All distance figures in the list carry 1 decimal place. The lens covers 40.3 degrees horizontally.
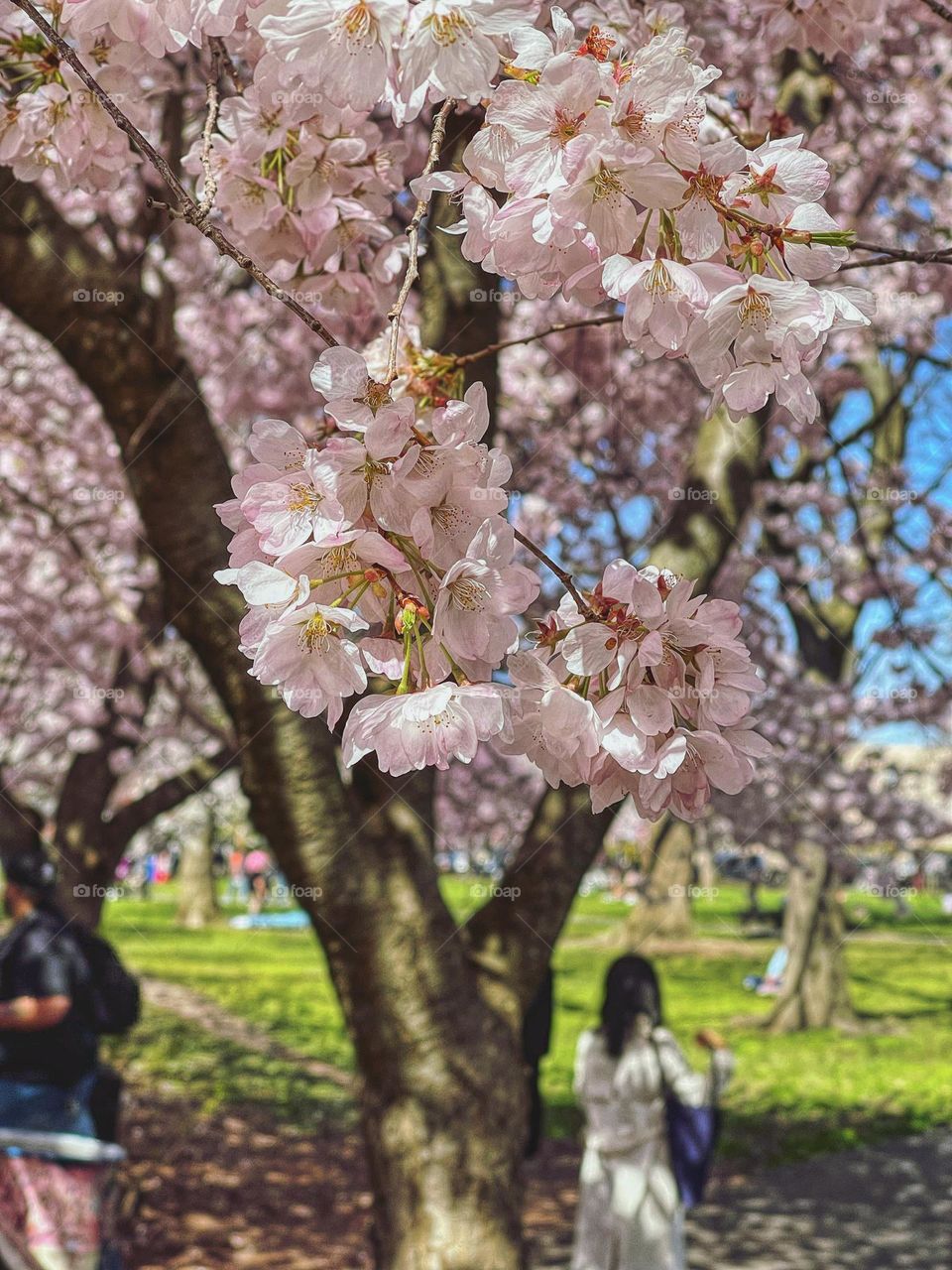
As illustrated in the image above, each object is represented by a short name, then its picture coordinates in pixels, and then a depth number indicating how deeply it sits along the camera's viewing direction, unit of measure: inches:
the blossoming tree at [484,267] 45.8
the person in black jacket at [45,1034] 185.9
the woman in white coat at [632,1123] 212.2
